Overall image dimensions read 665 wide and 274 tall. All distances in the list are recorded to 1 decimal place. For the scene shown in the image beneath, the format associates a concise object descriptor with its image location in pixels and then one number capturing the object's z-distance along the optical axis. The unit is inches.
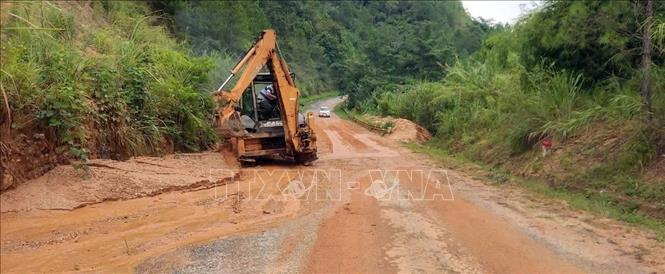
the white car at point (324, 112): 2106.8
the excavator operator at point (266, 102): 639.8
